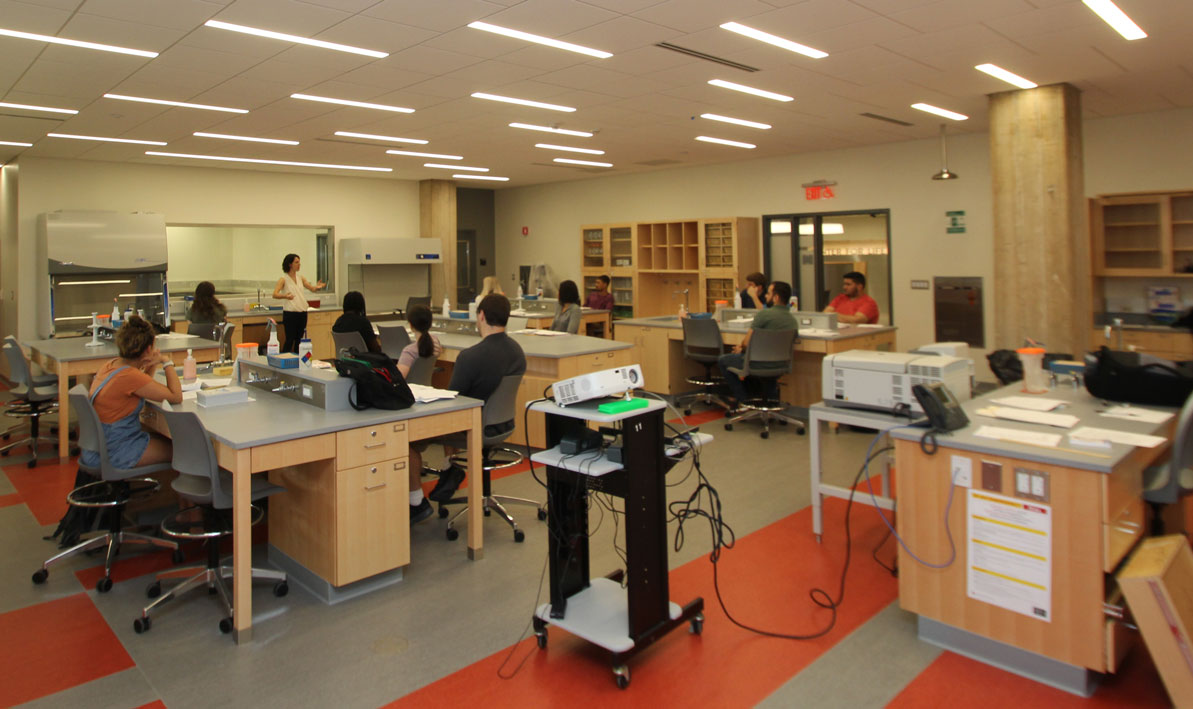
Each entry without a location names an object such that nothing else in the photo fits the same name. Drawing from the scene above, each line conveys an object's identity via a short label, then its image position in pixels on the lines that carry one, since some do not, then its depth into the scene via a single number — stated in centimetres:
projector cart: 278
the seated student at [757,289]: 816
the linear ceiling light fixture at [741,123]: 754
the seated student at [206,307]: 849
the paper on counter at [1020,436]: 281
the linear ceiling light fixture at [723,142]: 879
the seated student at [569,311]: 759
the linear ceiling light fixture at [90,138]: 793
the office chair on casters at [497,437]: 428
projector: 274
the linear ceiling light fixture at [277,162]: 949
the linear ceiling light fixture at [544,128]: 777
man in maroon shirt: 1050
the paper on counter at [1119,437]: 283
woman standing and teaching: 944
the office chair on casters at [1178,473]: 298
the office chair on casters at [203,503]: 328
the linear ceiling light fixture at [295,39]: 448
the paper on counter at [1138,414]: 329
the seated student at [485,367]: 425
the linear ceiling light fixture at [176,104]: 626
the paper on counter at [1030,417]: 316
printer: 365
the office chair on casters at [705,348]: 732
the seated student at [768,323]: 668
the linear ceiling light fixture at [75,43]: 457
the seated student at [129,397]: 373
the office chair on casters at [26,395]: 617
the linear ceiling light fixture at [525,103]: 650
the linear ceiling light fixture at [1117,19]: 447
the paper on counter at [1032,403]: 349
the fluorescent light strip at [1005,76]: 584
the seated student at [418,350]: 505
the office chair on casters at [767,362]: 664
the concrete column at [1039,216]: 635
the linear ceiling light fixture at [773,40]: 471
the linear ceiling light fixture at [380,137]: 821
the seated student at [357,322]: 656
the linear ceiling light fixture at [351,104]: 636
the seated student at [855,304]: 795
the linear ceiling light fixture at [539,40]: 463
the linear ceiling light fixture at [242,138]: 809
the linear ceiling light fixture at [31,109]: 650
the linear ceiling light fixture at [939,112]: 723
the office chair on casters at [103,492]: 367
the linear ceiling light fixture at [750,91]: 614
